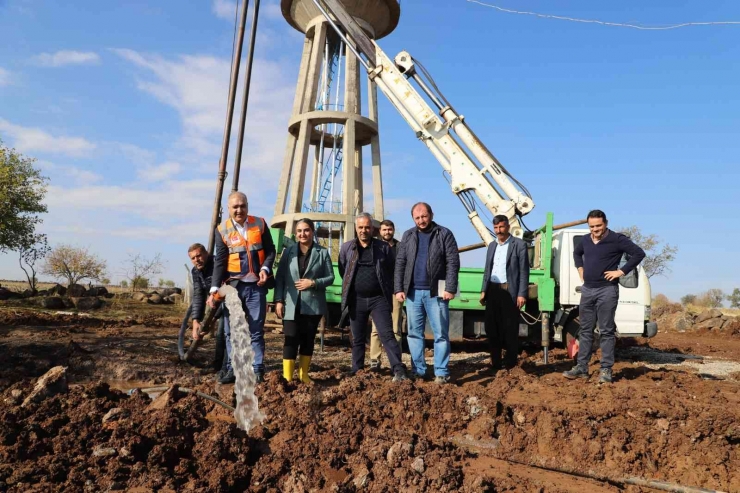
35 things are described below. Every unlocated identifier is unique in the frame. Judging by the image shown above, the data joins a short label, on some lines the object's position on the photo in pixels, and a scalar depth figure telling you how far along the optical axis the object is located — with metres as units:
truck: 7.73
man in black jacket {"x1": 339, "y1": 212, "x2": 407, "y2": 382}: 5.30
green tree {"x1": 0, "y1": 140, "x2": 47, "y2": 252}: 23.56
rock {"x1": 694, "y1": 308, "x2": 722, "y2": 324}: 17.55
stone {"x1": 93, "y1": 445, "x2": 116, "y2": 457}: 3.02
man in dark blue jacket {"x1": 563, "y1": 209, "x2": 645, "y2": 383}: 5.48
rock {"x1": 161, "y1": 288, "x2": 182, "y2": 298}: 22.99
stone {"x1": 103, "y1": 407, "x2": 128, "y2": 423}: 3.58
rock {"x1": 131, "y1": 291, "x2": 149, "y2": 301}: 20.72
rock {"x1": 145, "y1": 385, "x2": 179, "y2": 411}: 3.81
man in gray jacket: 6.16
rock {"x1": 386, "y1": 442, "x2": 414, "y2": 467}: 3.02
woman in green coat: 5.11
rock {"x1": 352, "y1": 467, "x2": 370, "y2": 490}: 2.88
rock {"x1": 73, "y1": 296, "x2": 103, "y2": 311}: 16.75
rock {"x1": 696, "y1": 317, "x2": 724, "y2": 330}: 16.86
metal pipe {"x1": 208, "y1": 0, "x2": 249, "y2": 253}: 7.34
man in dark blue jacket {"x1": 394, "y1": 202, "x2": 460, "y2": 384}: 5.34
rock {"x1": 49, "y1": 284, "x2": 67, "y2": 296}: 20.70
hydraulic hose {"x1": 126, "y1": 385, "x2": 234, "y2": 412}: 4.07
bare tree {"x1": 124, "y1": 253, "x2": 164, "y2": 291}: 23.27
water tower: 15.30
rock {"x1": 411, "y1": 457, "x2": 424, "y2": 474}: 2.95
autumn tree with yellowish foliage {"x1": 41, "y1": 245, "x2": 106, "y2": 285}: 27.84
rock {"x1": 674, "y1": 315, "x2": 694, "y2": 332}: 17.62
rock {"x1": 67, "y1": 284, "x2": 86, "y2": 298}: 20.44
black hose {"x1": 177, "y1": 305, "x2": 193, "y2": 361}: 6.58
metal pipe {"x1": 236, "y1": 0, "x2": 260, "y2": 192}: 7.86
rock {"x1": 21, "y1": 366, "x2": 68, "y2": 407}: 3.96
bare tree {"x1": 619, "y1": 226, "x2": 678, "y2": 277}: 33.59
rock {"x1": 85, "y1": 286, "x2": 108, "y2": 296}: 21.02
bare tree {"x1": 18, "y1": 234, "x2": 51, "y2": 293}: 24.05
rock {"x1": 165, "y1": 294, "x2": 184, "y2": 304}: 21.17
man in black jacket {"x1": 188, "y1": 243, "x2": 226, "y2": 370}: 5.57
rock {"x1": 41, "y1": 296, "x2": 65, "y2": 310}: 16.56
